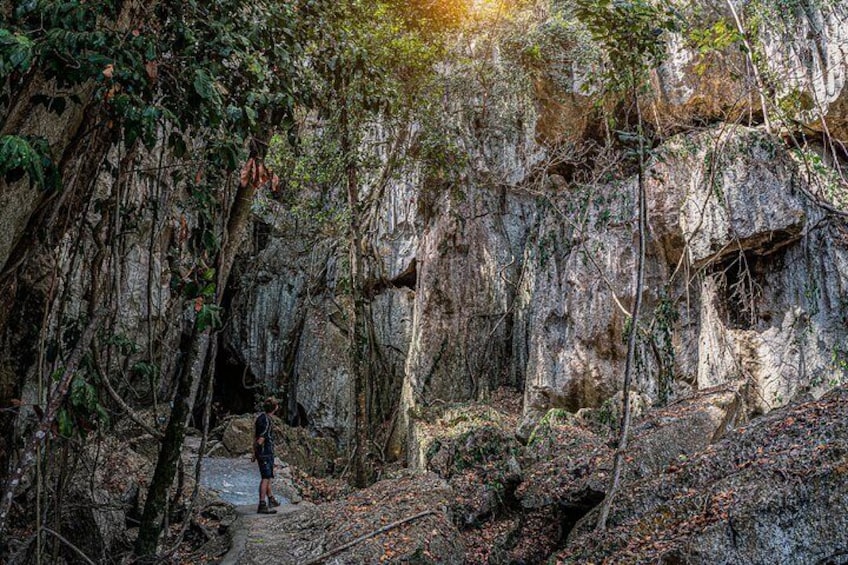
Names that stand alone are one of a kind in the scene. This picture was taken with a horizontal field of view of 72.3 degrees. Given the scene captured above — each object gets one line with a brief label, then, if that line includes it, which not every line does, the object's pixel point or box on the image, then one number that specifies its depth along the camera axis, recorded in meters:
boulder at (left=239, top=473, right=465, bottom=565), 4.48
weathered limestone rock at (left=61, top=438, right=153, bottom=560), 5.27
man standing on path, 6.90
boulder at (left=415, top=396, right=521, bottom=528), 6.50
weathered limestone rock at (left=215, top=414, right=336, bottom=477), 12.27
